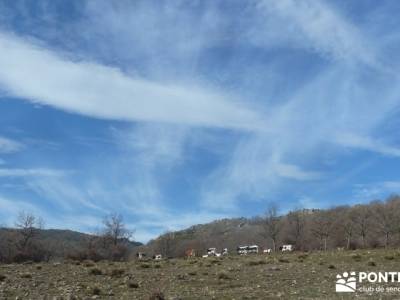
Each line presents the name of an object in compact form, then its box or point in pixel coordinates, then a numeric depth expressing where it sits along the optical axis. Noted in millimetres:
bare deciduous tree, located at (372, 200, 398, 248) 111125
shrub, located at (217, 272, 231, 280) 25102
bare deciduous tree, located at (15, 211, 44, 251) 95562
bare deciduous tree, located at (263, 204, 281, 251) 118625
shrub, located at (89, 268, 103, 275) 28144
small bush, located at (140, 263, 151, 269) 34322
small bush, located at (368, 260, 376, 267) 28800
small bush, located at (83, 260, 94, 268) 36531
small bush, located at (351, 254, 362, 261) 33812
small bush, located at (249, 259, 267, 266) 34031
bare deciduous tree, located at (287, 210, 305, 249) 120738
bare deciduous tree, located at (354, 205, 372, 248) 113962
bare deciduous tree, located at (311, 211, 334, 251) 115019
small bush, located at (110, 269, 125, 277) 27350
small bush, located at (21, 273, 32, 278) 26625
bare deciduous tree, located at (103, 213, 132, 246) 115688
